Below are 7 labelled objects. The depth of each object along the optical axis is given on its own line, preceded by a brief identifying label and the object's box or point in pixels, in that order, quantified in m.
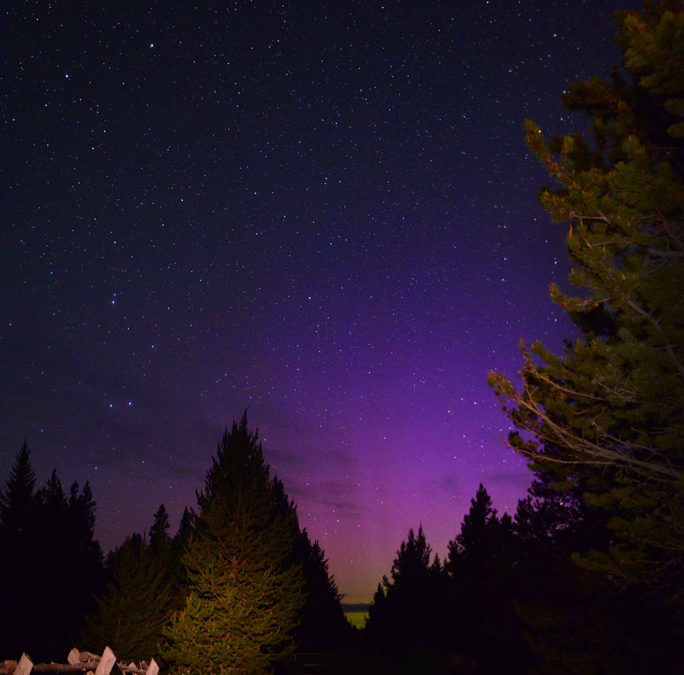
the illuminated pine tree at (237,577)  16.73
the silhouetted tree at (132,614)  22.55
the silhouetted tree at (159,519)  75.40
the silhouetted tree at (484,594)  24.20
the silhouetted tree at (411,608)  48.25
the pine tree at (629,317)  7.41
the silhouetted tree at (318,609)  48.22
